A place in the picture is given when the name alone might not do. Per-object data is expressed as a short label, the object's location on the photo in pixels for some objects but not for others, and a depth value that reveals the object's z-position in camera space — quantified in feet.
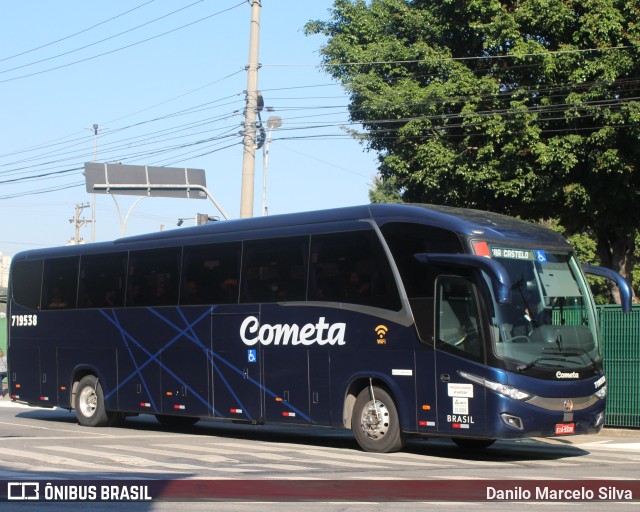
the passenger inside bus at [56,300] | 71.00
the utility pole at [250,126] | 82.12
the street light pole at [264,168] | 168.86
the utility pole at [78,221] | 303.62
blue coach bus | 46.11
